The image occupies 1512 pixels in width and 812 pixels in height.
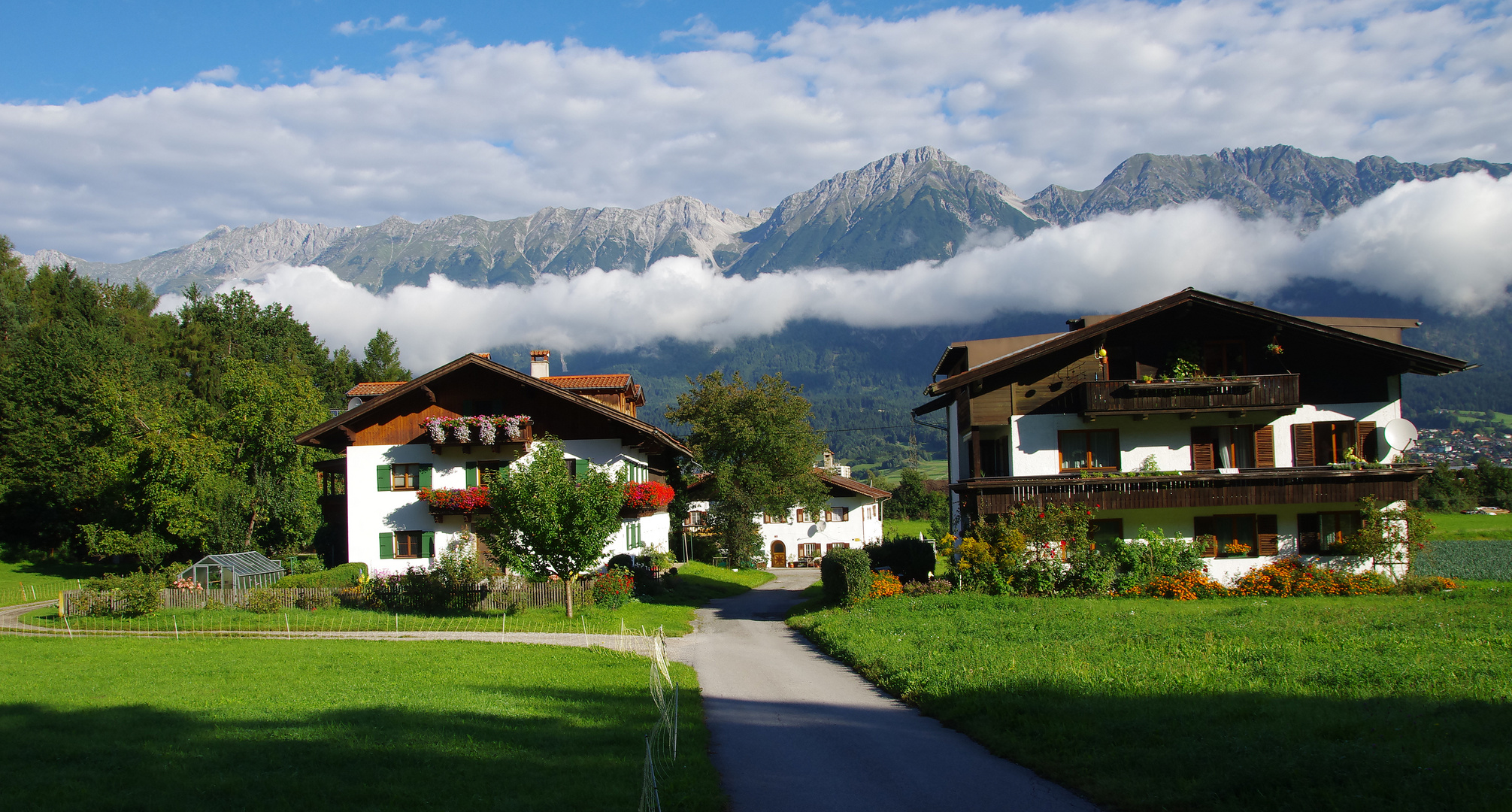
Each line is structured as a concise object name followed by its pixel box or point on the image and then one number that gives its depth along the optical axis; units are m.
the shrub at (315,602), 31.32
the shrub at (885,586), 28.58
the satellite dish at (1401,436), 29.50
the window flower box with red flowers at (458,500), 34.53
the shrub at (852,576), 28.39
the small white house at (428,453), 36.47
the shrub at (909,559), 31.77
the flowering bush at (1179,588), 28.11
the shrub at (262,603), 30.89
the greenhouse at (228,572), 35.75
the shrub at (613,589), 30.12
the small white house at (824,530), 69.19
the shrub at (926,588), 28.34
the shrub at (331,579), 33.75
